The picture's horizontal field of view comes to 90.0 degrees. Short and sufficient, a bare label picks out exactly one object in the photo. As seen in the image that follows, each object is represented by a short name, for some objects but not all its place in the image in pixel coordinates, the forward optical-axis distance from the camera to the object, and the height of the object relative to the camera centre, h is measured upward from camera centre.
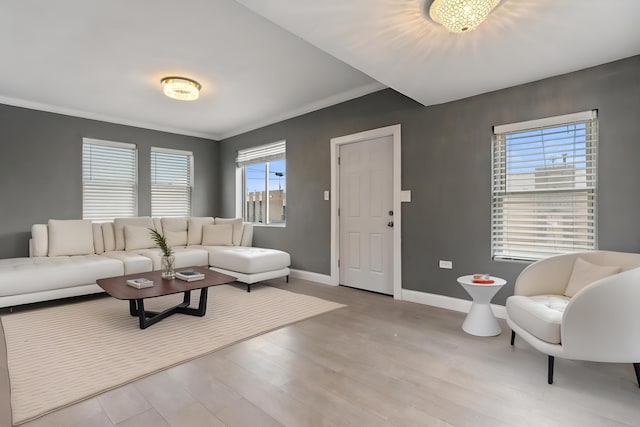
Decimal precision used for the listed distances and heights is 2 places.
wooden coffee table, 2.70 -0.68
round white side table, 2.63 -0.83
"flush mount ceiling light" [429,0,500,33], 1.77 +1.15
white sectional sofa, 3.33 -0.57
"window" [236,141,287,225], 5.36 +0.53
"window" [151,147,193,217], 5.72 +0.56
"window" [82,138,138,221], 5.02 +0.53
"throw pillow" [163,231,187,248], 5.17 -0.42
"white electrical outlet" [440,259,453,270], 3.39 -0.55
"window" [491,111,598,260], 2.68 +0.24
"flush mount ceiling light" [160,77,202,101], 3.58 +1.41
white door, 3.97 -0.02
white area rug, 1.87 -1.01
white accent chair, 1.76 -0.63
